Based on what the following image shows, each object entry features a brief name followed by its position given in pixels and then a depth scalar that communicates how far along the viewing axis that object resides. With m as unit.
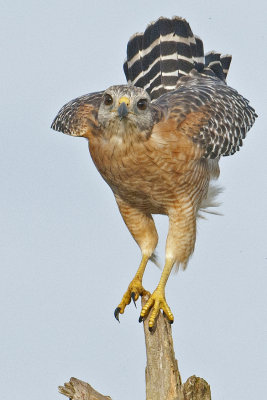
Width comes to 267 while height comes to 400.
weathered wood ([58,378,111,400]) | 16.77
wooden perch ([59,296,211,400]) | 16.83
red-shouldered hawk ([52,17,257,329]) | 18.59
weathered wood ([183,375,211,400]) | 17.20
